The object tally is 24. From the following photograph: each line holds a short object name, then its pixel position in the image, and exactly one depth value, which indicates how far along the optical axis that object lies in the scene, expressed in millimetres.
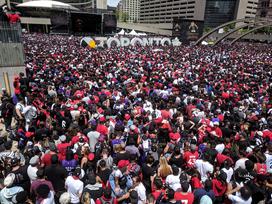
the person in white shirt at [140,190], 4067
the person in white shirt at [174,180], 4297
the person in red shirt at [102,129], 6484
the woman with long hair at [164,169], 4641
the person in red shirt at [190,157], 5121
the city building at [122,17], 165000
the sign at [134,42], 31412
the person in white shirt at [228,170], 4627
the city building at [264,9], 115062
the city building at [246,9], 113875
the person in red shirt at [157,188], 4020
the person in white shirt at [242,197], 3824
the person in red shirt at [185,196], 3851
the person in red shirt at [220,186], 4410
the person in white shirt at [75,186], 4074
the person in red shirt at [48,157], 4805
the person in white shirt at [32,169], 4277
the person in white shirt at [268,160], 5210
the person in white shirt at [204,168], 4848
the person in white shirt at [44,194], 3576
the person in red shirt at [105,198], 3887
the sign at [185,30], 45000
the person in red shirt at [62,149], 5172
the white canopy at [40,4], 66975
